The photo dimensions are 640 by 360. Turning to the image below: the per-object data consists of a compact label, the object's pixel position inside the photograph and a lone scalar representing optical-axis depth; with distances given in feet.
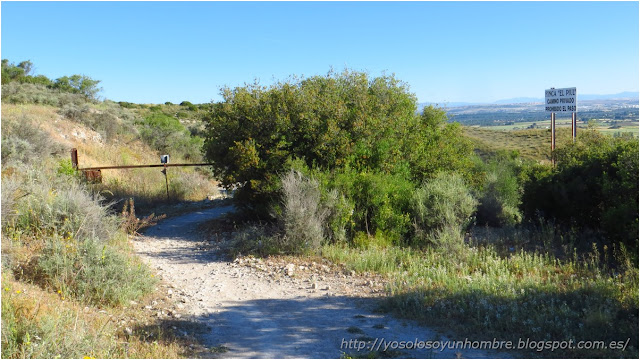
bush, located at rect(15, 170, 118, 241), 29.04
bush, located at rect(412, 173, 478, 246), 33.88
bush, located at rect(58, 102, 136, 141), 90.99
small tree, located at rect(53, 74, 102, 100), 125.49
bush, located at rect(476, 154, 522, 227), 42.47
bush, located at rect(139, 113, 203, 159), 97.86
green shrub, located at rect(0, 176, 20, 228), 28.81
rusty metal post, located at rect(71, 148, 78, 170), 53.12
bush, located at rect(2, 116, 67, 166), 51.19
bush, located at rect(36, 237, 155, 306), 22.17
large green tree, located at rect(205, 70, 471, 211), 38.29
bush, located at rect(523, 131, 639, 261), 28.53
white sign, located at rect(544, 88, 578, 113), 59.82
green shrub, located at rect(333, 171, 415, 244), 35.45
